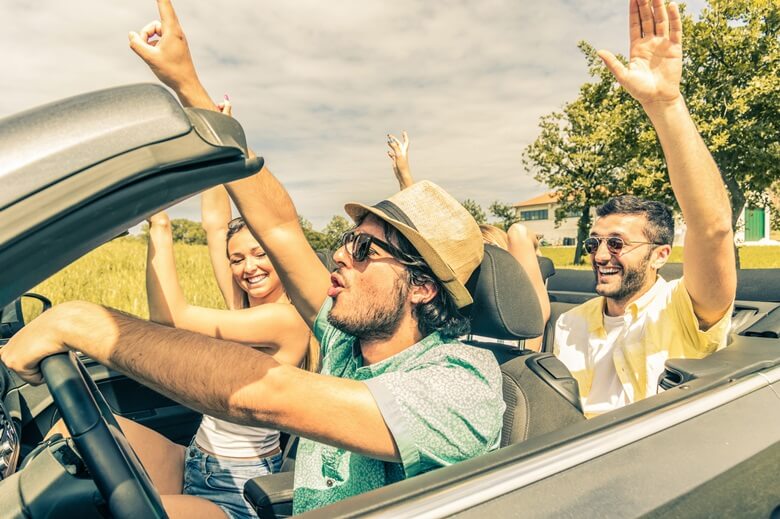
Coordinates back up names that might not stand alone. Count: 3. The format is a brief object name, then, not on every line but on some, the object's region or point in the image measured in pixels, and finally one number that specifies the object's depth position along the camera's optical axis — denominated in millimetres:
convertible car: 709
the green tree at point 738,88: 19141
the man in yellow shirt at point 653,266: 2051
